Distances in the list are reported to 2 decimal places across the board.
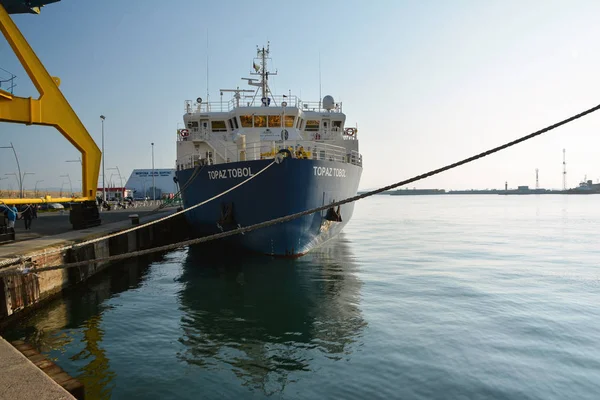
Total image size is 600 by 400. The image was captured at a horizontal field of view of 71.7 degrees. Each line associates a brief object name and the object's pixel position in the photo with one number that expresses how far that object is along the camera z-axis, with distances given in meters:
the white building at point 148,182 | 78.12
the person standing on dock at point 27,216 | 17.30
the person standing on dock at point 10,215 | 13.82
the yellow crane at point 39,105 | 12.27
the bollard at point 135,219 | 17.00
